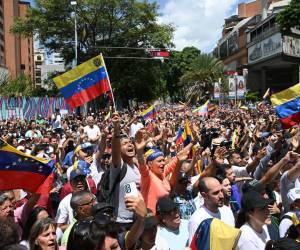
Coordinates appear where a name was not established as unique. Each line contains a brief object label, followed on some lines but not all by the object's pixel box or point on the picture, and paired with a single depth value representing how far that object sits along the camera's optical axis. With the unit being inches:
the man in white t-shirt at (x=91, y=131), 419.9
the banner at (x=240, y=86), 1196.9
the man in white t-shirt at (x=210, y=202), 167.3
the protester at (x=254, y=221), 152.2
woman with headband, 195.8
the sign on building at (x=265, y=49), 1929.1
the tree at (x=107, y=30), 1571.1
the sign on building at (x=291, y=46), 1873.8
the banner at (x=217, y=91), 1445.7
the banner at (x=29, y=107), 1013.8
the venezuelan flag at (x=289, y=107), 309.6
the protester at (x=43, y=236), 141.9
